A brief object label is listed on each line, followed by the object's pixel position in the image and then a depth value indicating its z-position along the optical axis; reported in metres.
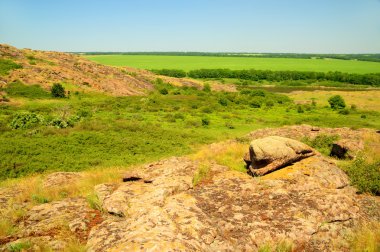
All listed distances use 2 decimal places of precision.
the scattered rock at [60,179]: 13.41
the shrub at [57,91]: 53.44
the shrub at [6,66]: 57.78
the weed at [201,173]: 10.55
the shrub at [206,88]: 83.54
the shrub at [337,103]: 59.25
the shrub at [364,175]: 10.36
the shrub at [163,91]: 72.76
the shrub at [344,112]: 52.32
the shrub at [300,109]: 53.81
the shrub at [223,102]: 59.44
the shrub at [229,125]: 37.97
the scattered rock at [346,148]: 15.28
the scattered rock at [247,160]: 12.83
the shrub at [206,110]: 50.16
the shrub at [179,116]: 43.16
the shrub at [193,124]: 38.16
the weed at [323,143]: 18.23
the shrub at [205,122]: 39.31
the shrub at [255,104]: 58.53
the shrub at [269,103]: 59.93
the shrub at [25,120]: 31.33
